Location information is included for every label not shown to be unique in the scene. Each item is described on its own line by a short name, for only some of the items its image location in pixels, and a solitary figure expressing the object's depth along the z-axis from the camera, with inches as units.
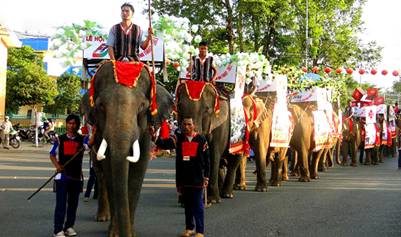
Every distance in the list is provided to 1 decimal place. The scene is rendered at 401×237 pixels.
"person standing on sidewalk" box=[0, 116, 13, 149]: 1181.7
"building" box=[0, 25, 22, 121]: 1528.1
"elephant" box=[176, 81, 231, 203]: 382.6
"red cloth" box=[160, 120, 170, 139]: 340.5
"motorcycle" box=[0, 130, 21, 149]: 1229.8
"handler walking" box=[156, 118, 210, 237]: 303.7
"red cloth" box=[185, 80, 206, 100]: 384.2
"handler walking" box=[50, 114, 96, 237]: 305.0
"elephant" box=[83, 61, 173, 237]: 251.8
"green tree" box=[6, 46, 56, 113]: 1812.3
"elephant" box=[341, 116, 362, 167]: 891.8
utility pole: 1398.1
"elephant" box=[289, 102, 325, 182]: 611.5
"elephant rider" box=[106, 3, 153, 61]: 301.1
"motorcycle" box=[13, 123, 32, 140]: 1533.0
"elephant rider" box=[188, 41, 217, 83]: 430.0
